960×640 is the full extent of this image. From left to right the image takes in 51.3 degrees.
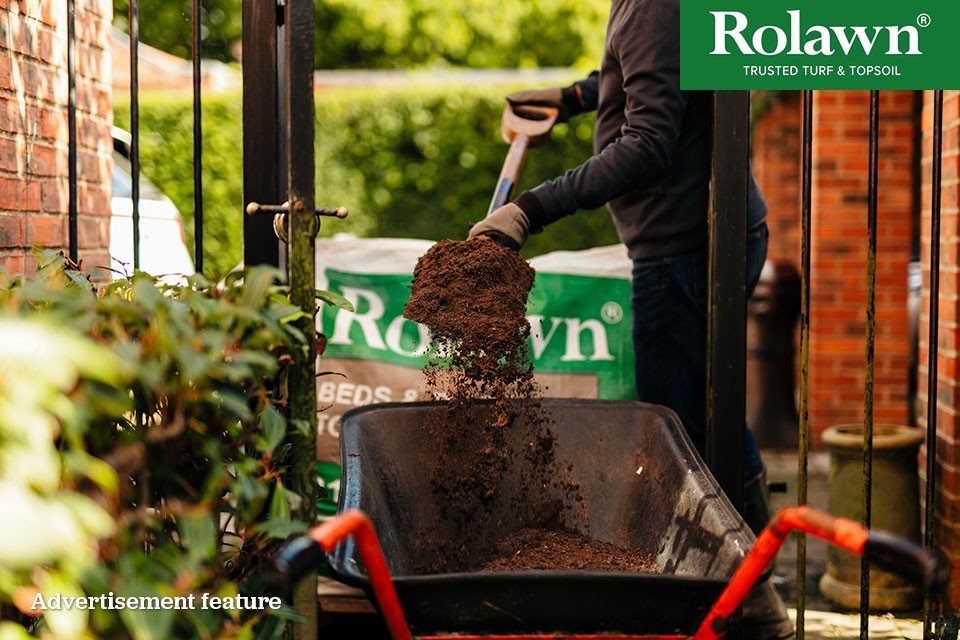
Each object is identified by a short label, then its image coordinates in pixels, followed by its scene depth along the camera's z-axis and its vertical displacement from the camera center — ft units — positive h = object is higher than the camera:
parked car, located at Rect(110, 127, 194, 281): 12.51 +0.71
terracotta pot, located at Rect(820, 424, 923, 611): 10.34 -2.27
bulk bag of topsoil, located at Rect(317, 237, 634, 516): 9.87 -0.57
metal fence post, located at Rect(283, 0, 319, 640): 5.38 +0.23
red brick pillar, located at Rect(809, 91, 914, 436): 17.44 +0.49
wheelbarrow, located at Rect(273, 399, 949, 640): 4.75 -1.47
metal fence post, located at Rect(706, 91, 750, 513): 7.47 -0.15
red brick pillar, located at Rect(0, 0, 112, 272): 7.35 +1.24
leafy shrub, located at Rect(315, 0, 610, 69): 53.21 +13.62
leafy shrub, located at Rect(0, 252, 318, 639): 3.38 -0.69
